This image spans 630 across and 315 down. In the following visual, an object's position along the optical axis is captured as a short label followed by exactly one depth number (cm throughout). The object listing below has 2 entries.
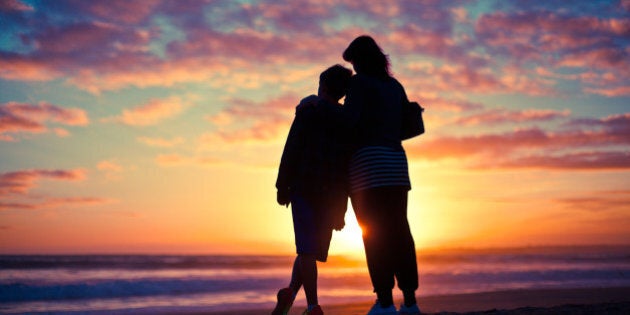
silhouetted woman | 389
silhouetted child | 387
